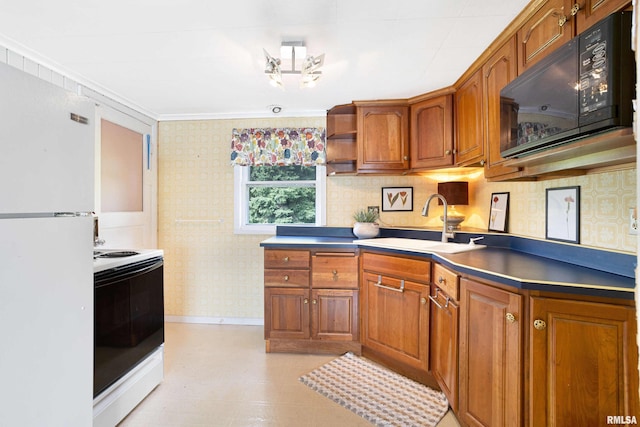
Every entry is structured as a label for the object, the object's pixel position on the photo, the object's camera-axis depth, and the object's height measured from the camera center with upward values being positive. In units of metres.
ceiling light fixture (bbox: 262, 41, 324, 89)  1.79 +0.94
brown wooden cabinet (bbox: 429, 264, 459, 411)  1.60 -0.71
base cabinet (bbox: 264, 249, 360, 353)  2.41 -0.73
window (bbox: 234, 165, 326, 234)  3.11 +0.17
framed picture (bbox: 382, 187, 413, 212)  2.93 +0.13
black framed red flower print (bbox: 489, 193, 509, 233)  2.14 +0.00
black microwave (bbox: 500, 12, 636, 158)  0.92 +0.45
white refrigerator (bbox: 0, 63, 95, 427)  0.87 -0.14
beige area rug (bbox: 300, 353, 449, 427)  1.71 -1.18
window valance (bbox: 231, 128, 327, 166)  2.94 +0.66
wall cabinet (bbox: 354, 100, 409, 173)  2.59 +0.67
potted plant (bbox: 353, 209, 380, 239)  2.71 -0.13
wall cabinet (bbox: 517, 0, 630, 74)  1.12 +0.82
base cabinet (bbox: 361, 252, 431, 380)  1.97 -0.72
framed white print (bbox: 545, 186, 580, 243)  1.55 -0.01
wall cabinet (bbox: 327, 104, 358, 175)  2.78 +0.71
